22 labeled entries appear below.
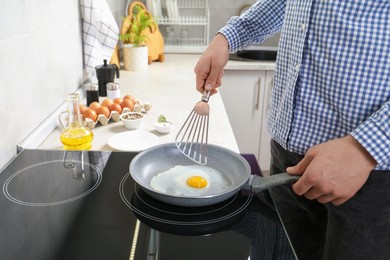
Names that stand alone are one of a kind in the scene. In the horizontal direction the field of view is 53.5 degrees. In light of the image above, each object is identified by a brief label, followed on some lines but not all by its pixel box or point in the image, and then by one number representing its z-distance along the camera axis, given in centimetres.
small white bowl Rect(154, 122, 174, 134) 120
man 68
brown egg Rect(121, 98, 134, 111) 135
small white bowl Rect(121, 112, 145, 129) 123
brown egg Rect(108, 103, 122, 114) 132
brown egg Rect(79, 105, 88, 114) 125
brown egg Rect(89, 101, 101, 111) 129
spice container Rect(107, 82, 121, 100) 150
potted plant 201
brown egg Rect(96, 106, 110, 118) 127
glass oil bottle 103
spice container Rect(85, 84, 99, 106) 142
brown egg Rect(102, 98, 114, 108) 133
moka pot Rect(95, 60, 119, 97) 155
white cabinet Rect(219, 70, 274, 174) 219
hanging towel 154
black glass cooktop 63
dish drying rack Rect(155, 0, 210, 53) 241
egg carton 123
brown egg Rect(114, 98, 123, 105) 137
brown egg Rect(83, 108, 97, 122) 124
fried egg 80
